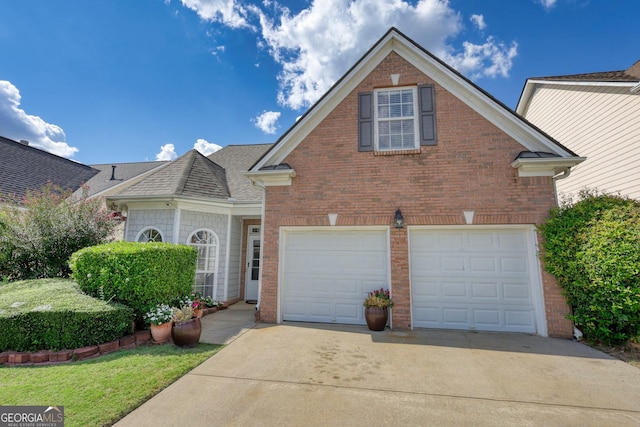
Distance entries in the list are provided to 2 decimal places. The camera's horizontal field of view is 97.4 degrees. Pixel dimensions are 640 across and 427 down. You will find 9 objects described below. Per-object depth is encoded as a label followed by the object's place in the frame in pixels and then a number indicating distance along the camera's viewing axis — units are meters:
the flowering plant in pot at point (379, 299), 6.39
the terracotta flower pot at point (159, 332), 5.50
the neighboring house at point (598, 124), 7.98
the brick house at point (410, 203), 6.48
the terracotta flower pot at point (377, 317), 6.34
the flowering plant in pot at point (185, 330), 5.21
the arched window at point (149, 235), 8.91
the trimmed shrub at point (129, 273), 5.79
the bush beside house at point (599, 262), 4.93
